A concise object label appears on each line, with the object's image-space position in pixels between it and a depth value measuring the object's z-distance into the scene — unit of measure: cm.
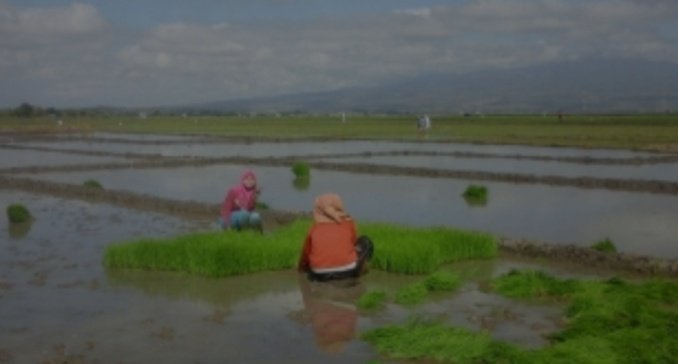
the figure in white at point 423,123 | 4303
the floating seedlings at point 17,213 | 1271
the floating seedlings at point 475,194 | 1510
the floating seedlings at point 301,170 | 2005
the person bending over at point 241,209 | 974
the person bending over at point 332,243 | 766
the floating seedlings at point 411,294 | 709
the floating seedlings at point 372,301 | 689
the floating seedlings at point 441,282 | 748
